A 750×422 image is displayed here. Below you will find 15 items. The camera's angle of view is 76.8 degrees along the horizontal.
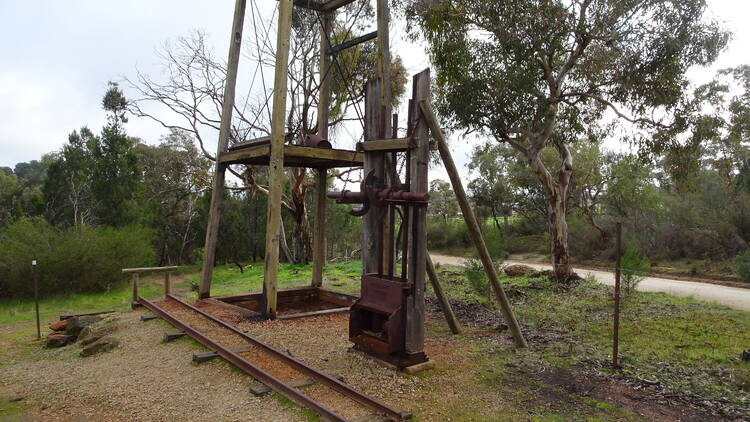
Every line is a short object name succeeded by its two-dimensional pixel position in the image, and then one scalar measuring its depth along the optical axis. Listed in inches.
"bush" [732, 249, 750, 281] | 561.9
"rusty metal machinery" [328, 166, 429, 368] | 192.2
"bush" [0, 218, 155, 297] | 547.8
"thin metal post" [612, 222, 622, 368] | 199.6
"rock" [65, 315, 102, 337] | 304.2
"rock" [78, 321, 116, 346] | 273.1
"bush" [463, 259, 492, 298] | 353.1
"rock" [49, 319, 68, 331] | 317.4
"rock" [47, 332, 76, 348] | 288.5
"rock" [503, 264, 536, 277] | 566.6
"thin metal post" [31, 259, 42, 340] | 314.3
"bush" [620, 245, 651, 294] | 385.4
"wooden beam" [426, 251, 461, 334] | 234.0
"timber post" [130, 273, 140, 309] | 357.1
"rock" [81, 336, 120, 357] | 247.3
